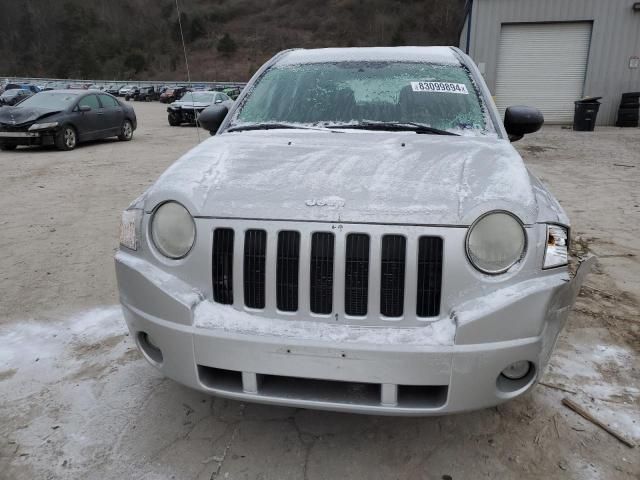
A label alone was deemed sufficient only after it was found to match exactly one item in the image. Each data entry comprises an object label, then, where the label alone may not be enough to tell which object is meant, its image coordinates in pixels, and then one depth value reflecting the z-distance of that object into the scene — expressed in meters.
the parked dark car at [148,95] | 52.25
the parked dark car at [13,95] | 33.47
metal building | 17.88
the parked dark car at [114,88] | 60.26
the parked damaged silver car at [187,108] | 20.44
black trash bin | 16.80
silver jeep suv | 1.95
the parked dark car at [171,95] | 45.56
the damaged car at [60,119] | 11.71
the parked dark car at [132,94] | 53.44
